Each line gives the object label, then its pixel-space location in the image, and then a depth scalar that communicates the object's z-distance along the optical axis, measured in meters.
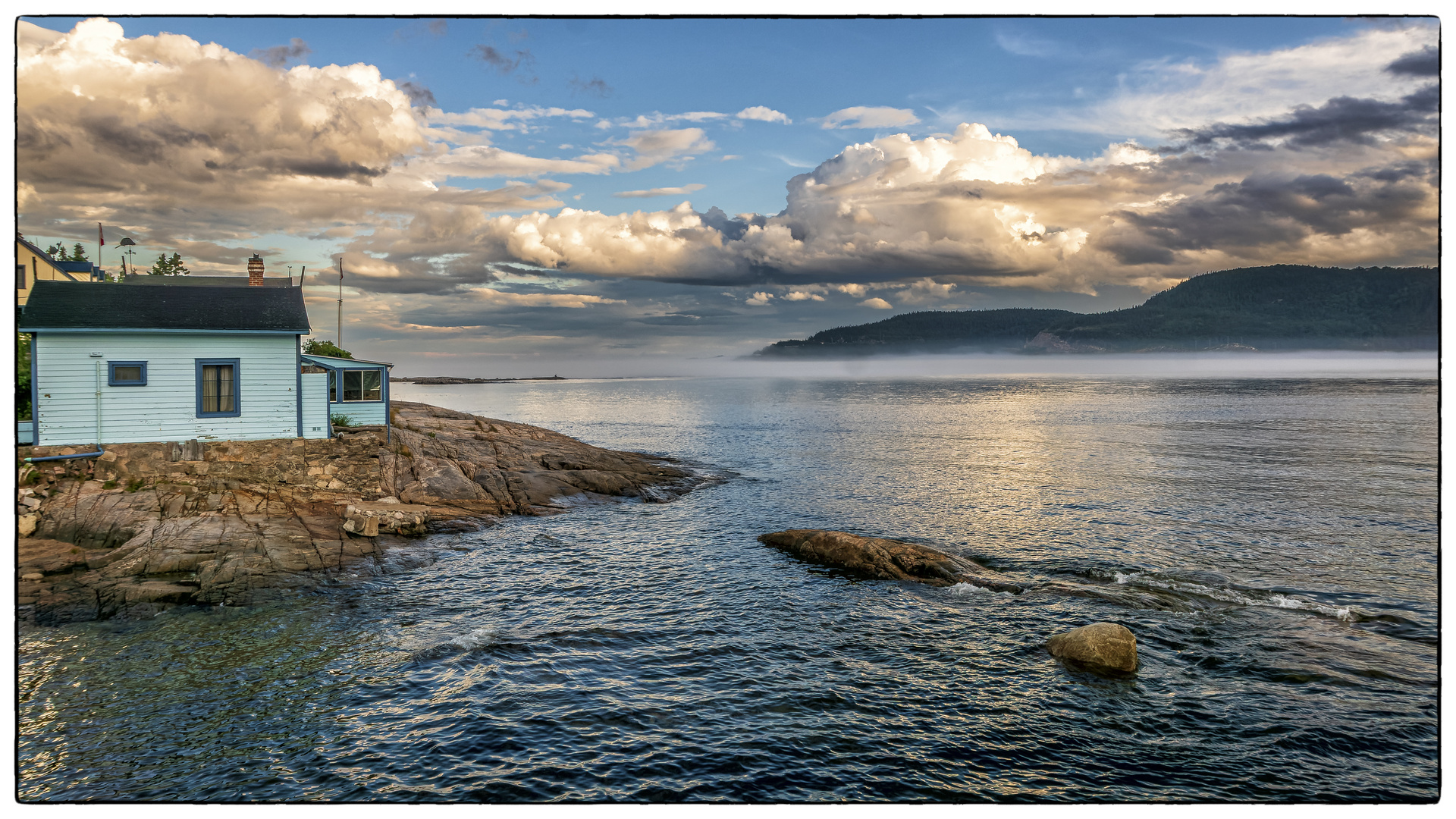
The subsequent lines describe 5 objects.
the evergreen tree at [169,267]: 68.75
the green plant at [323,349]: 51.49
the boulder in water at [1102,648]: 15.07
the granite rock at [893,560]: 22.19
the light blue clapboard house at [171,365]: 24.41
